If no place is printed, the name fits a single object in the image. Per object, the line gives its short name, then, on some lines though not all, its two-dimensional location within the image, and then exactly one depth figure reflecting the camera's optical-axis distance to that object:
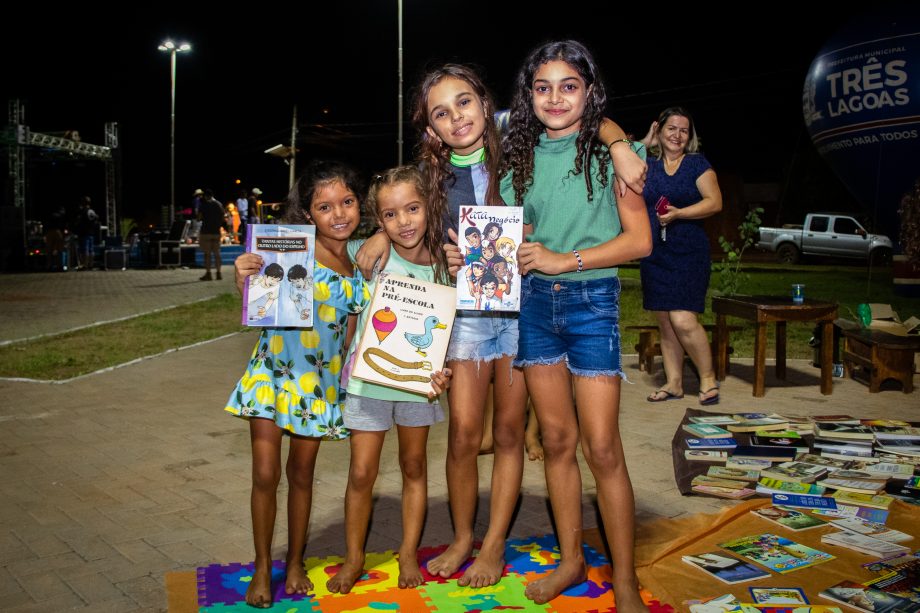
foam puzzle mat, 3.24
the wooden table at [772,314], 6.71
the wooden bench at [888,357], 7.14
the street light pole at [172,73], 33.19
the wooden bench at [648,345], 8.11
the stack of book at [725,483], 4.57
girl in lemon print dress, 3.25
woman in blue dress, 6.35
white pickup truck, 26.38
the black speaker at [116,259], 25.45
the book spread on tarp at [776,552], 3.62
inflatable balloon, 14.51
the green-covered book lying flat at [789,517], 4.07
